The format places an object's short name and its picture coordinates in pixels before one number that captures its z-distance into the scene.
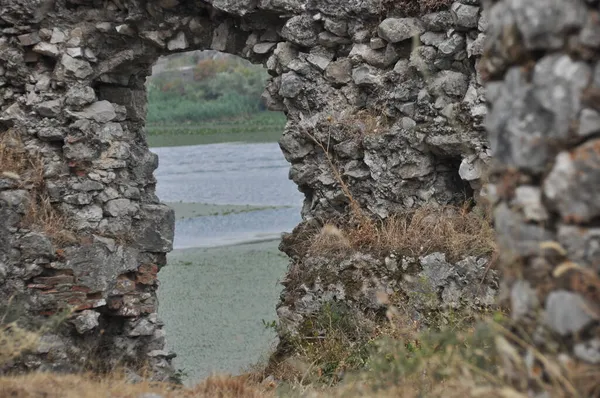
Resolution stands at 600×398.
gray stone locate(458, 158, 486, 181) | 13.67
